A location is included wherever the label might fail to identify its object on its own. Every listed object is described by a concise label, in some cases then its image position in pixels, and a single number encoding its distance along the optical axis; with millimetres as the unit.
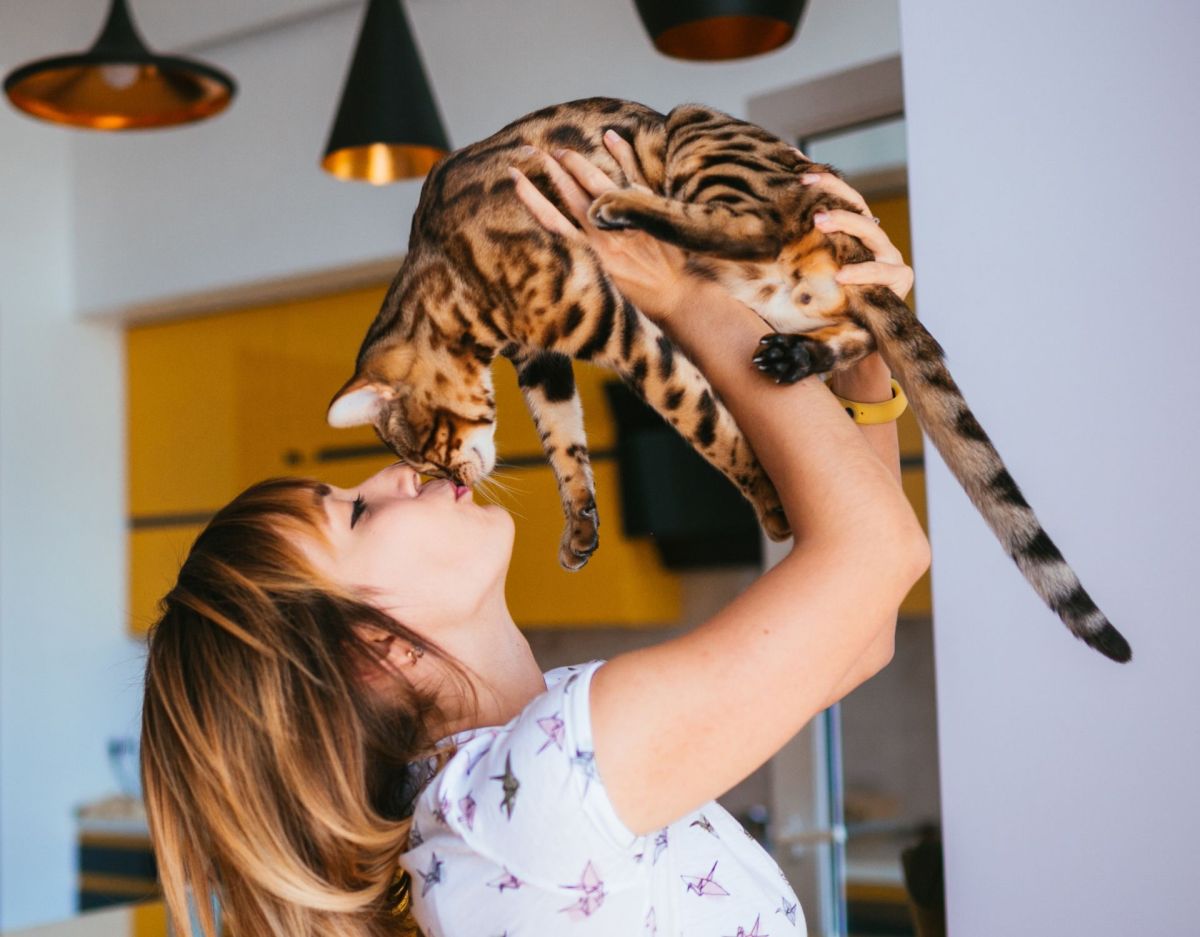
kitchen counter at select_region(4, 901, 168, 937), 2244
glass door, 2182
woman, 772
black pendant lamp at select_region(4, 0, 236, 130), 2141
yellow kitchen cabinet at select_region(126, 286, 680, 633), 3031
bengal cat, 1064
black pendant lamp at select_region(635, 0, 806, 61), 1747
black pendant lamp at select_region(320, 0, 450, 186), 2158
